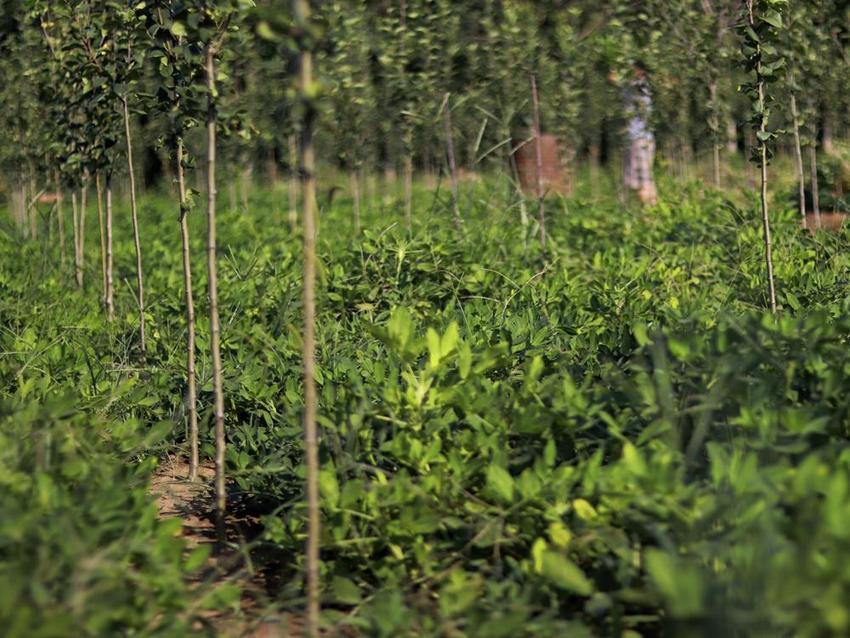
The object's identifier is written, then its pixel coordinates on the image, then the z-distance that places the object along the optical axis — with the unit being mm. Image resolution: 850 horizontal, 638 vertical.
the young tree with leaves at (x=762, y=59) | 4848
